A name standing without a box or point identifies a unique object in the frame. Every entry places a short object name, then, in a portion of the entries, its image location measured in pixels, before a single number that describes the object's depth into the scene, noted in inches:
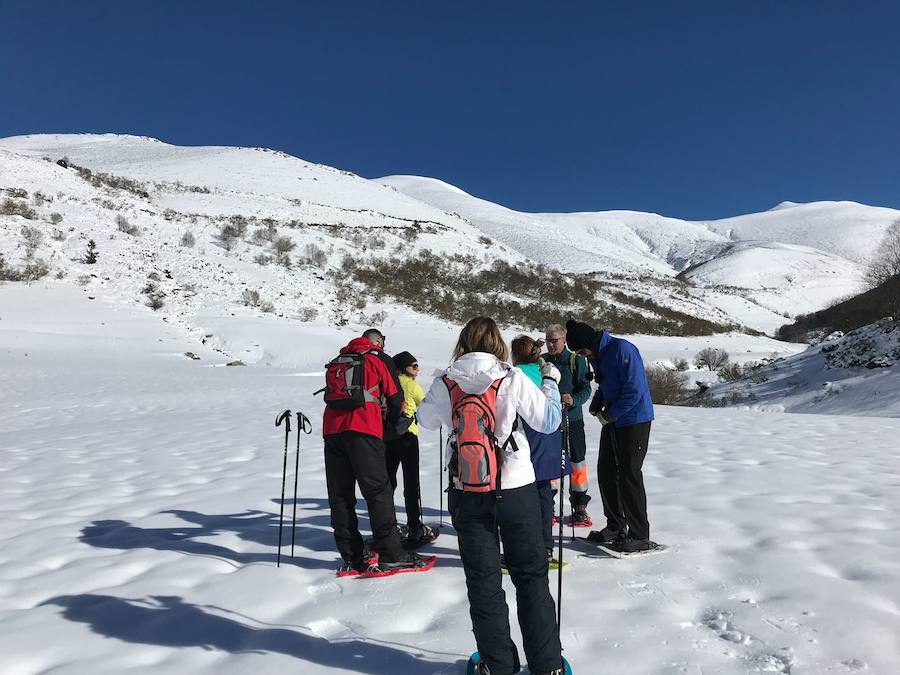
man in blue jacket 180.7
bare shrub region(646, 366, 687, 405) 793.6
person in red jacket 166.7
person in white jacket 114.4
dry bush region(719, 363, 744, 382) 987.8
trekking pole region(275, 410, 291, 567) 187.7
